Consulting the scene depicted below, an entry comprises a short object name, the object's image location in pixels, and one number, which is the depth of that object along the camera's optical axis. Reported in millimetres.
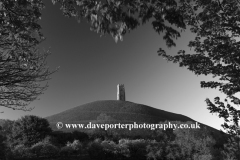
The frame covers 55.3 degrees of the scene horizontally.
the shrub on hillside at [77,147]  22309
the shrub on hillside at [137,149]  21538
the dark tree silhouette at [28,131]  28312
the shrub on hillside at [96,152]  20266
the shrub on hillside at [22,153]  19983
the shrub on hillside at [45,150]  21094
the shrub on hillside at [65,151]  21241
